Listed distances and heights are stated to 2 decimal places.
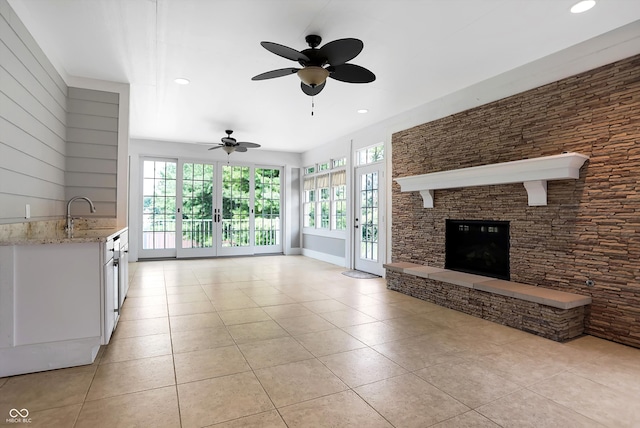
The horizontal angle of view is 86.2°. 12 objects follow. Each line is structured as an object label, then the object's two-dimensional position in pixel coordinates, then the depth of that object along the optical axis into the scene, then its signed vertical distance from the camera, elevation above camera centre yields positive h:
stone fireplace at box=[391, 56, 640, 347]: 3.08 +0.26
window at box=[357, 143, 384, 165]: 6.36 +1.17
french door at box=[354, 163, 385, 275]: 6.26 -0.08
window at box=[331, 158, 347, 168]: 7.53 +1.18
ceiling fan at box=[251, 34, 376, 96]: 2.74 +1.34
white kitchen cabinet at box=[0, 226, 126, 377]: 2.41 -0.67
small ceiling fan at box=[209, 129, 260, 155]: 6.62 +1.37
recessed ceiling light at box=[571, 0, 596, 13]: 2.67 +1.67
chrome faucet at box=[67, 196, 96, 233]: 3.79 -0.02
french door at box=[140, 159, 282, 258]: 8.15 +0.13
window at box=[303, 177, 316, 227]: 8.93 +0.34
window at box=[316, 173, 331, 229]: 8.19 +0.36
